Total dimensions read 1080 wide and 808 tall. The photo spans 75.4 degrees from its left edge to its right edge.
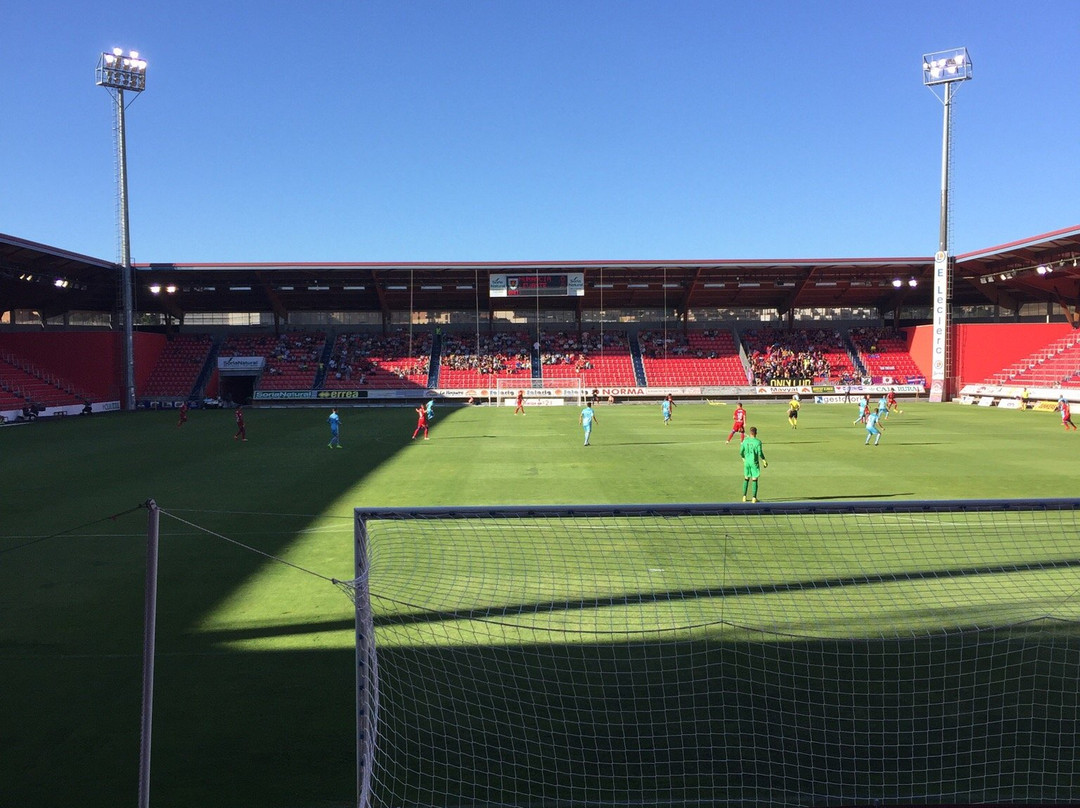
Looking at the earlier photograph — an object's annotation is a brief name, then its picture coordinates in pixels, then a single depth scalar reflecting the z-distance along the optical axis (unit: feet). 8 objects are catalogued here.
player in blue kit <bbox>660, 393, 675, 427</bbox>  109.95
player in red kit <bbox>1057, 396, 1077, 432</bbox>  96.58
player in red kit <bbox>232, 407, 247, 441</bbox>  91.60
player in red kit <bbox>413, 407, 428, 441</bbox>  91.90
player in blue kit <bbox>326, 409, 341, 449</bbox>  82.23
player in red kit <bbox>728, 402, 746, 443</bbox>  73.76
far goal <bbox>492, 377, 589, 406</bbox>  173.06
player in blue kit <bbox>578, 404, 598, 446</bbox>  79.77
